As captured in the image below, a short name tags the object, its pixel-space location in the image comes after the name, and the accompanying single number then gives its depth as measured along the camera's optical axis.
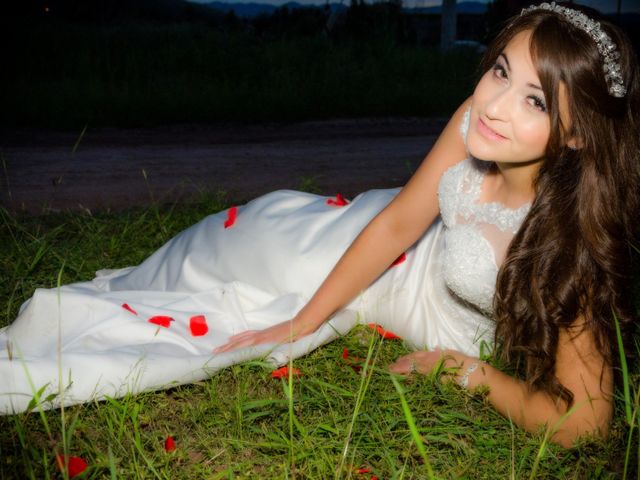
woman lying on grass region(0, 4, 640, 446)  2.13
